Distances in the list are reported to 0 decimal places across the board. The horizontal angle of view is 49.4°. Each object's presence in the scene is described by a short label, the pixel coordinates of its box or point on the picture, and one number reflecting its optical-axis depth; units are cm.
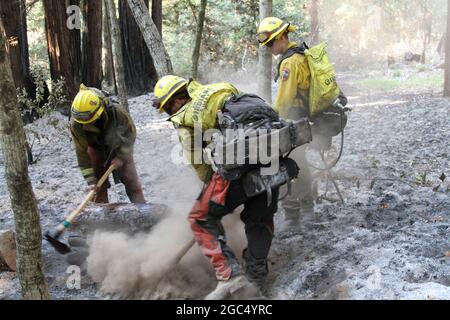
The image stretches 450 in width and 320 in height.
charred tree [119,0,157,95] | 1437
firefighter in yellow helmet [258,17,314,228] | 502
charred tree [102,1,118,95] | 1478
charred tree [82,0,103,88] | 1198
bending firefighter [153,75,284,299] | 400
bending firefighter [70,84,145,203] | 519
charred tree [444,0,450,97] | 1194
